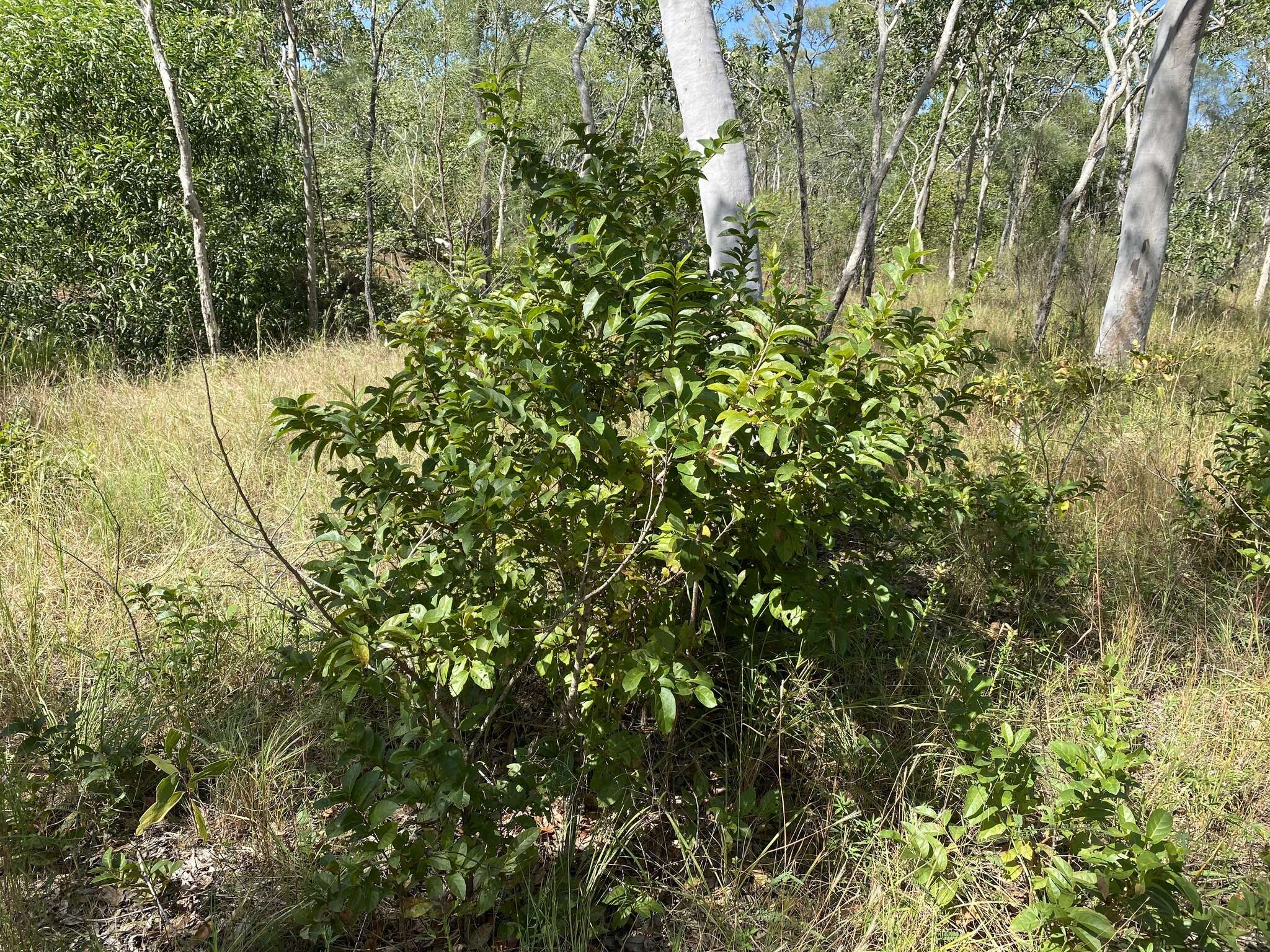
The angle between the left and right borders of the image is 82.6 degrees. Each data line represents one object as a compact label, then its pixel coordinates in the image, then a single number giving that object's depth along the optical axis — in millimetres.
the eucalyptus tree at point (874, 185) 4750
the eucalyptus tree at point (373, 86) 11062
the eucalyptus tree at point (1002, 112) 12876
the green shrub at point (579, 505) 1653
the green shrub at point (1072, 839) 1530
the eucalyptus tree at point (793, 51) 6062
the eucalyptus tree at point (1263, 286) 11202
